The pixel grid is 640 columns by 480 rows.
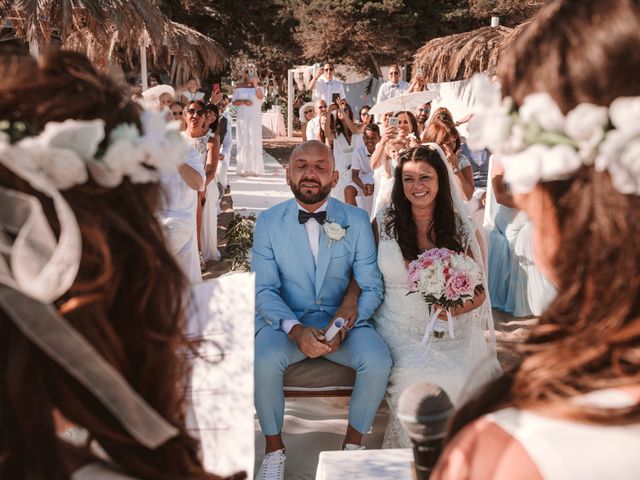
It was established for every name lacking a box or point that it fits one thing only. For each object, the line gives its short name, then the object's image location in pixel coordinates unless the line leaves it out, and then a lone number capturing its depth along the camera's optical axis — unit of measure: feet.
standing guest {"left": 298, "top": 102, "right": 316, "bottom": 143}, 44.29
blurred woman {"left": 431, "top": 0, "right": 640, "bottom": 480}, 2.97
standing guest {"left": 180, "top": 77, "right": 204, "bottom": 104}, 38.55
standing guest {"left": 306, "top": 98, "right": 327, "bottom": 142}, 31.50
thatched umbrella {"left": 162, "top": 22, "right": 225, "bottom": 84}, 43.14
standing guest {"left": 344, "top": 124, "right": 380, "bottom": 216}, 24.40
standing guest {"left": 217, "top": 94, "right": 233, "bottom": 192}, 31.33
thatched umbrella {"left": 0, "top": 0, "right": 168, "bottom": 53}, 23.47
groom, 11.43
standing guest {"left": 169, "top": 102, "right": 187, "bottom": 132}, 24.52
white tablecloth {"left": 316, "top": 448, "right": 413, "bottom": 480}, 7.53
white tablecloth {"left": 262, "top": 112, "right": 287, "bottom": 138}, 92.68
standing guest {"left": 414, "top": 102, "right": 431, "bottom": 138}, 30.63
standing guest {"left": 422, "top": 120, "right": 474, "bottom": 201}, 18.63
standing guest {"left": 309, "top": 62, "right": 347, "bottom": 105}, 44.83
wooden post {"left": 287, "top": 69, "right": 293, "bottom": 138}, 78.00
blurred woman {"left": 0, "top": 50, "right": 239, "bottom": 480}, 2.96
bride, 11.81
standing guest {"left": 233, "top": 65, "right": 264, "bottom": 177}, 45.91
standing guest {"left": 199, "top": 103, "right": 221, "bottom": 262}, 24.98
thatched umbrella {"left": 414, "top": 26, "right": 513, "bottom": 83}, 38.47
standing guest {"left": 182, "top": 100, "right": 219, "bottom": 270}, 21.30
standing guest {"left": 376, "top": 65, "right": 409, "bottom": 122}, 36.25
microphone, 4.04
